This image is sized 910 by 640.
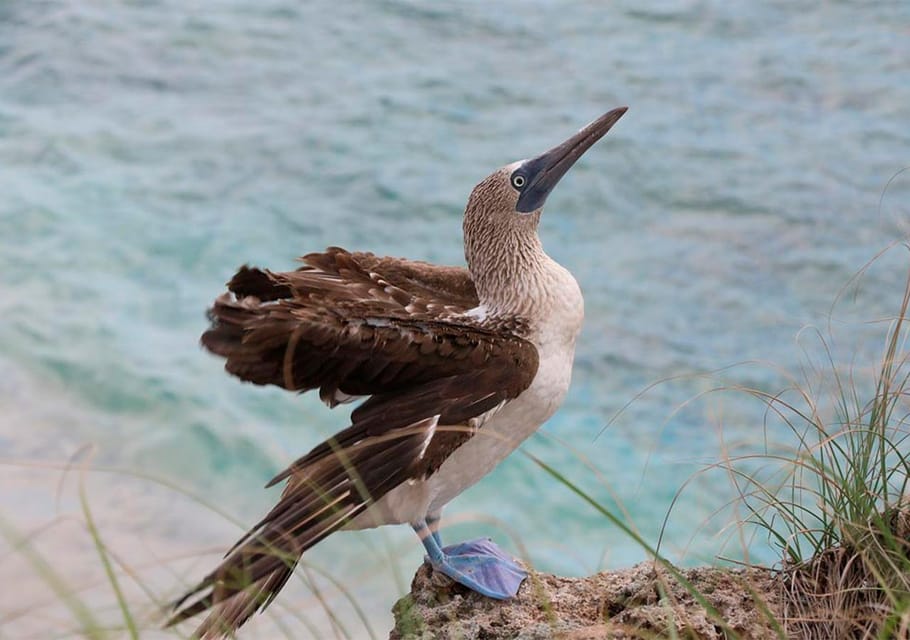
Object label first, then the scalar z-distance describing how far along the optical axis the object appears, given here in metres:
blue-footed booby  6.57
